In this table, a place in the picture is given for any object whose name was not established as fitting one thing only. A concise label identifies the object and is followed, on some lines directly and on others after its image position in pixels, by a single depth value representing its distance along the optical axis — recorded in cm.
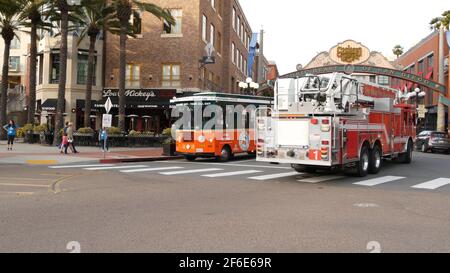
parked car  3015
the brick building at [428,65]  4738
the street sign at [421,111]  3813
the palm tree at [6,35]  3466
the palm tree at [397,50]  8750
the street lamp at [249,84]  3139
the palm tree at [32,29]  3231
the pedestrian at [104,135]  2307
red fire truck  1300
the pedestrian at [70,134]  2288
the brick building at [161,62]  3556
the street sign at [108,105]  2292
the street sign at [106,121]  2161
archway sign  3469
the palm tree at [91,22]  3203
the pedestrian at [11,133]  2440
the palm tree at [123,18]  2909
